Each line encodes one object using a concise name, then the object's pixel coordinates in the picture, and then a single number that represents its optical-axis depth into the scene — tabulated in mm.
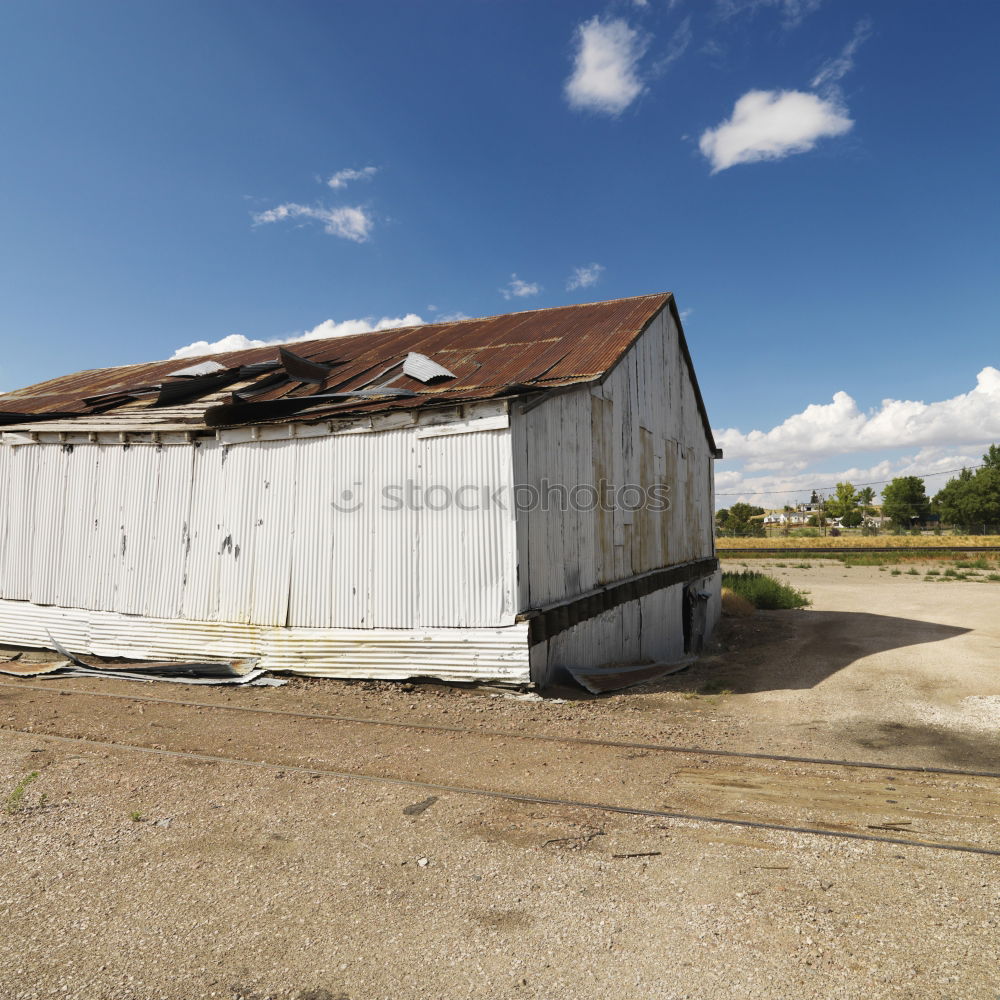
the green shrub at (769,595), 22422
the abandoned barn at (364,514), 9102
